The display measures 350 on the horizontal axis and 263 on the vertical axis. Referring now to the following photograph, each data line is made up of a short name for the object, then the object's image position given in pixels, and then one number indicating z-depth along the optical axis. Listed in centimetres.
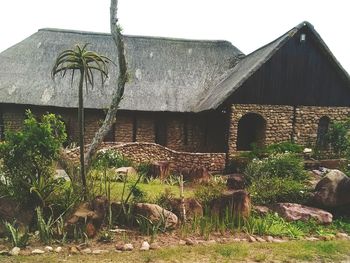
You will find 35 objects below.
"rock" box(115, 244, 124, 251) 700
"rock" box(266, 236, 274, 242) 781
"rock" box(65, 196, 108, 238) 742
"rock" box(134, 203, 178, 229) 805
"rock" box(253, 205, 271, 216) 935
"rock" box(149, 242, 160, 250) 706
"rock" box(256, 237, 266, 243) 774
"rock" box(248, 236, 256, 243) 771
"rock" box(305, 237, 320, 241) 806
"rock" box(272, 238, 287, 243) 781
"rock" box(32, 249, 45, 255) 657
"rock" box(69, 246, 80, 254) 671
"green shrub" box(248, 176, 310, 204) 1016
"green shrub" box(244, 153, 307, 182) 1233
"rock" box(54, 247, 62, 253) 673
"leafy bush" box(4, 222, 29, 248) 686
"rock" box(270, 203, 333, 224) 915
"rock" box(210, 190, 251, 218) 870
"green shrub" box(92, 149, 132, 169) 1410
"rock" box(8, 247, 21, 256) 646
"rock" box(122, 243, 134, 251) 696
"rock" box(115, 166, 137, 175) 1297
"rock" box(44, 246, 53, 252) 674
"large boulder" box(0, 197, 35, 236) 771
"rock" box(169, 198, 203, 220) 860
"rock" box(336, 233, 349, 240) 830
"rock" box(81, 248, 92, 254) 673
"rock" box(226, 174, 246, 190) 1164
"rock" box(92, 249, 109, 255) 672
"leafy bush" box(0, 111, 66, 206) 784
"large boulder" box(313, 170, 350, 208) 973
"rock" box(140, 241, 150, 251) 699
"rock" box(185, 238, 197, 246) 737
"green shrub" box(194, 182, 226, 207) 923
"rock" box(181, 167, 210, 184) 1336
